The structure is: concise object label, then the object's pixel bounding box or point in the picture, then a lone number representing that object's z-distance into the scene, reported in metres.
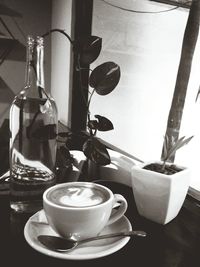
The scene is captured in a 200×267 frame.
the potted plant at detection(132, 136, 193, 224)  0.61
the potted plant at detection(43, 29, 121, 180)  0.72
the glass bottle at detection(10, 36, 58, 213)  0.74
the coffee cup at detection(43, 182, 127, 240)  0.51
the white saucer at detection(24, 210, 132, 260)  0.49
